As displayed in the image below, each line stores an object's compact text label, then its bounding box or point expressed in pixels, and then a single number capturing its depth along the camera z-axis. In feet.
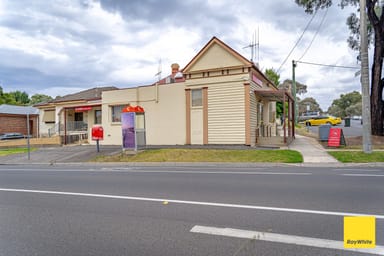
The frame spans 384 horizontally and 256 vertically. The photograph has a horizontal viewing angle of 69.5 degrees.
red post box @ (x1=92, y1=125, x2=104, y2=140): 62.38
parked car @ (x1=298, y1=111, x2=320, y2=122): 191.09
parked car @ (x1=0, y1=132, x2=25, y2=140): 97.47
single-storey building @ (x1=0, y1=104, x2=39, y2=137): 118.97
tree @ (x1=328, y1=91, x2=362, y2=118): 317.91
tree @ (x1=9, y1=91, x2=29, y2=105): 247.60
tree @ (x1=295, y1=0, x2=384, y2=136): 62.23
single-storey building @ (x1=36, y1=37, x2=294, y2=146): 57.88
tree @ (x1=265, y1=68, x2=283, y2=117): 144.77
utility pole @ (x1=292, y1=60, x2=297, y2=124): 105.60
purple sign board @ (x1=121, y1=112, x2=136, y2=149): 55.67
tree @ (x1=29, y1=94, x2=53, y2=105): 259.56
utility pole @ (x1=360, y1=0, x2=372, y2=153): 45.33
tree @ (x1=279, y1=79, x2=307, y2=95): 282.40
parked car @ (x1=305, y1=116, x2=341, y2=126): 143.13
